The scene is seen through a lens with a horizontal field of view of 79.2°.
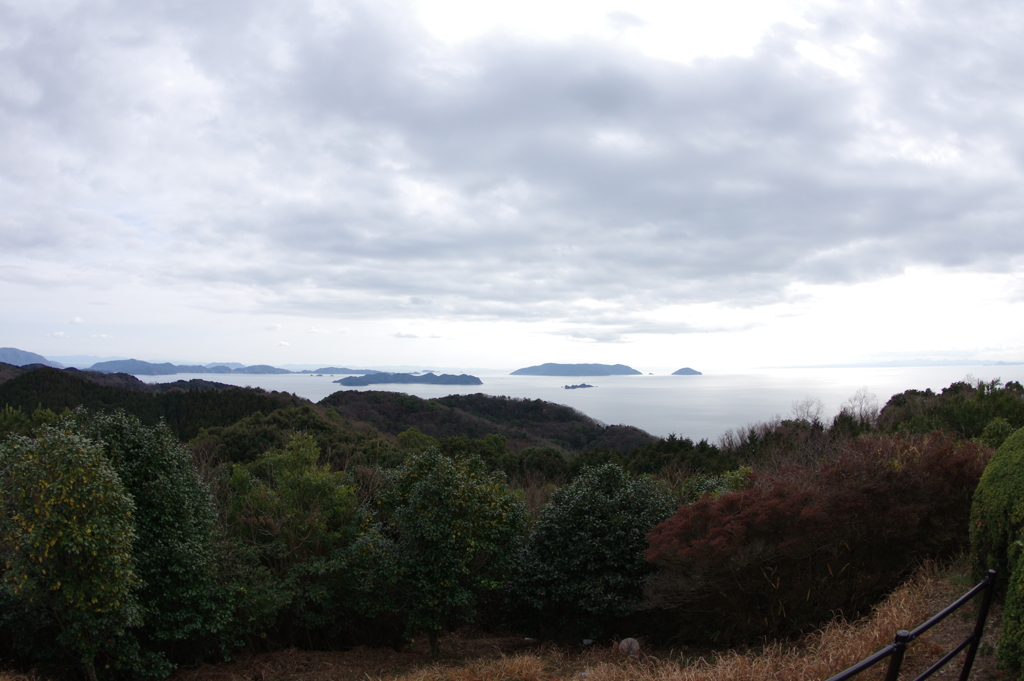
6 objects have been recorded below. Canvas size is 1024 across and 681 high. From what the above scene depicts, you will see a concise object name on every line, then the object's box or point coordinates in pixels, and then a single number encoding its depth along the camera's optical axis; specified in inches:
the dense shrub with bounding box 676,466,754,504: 479.5
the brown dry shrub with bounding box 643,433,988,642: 335.3
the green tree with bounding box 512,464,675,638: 439.8
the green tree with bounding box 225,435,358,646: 486.6
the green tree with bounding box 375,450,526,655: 444.8
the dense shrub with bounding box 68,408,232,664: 378.6
